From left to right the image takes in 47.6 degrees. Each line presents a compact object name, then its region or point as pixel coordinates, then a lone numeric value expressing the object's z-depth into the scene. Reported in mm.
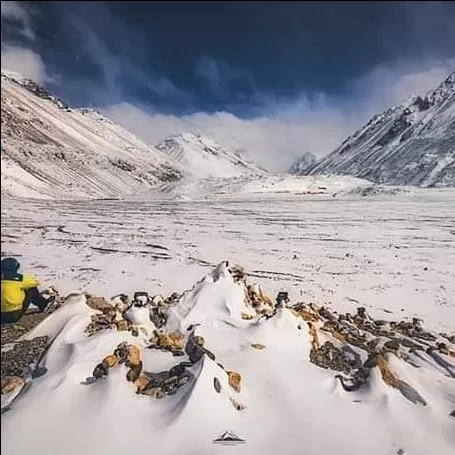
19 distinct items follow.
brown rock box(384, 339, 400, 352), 3948
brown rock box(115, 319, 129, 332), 2899
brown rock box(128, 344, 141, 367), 2424
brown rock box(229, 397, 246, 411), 2338
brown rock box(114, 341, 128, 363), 2402
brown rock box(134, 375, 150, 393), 2238
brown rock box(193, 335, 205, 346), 2919
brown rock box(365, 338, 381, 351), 3756
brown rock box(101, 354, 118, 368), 2229
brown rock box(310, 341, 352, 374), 3100
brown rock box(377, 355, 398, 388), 2832
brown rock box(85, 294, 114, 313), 3222
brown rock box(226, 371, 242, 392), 2486
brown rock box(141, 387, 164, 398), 2221
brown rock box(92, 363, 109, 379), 2129
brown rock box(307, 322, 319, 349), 3316
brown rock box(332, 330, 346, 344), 3834
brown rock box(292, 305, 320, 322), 4014
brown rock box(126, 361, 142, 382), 2260
